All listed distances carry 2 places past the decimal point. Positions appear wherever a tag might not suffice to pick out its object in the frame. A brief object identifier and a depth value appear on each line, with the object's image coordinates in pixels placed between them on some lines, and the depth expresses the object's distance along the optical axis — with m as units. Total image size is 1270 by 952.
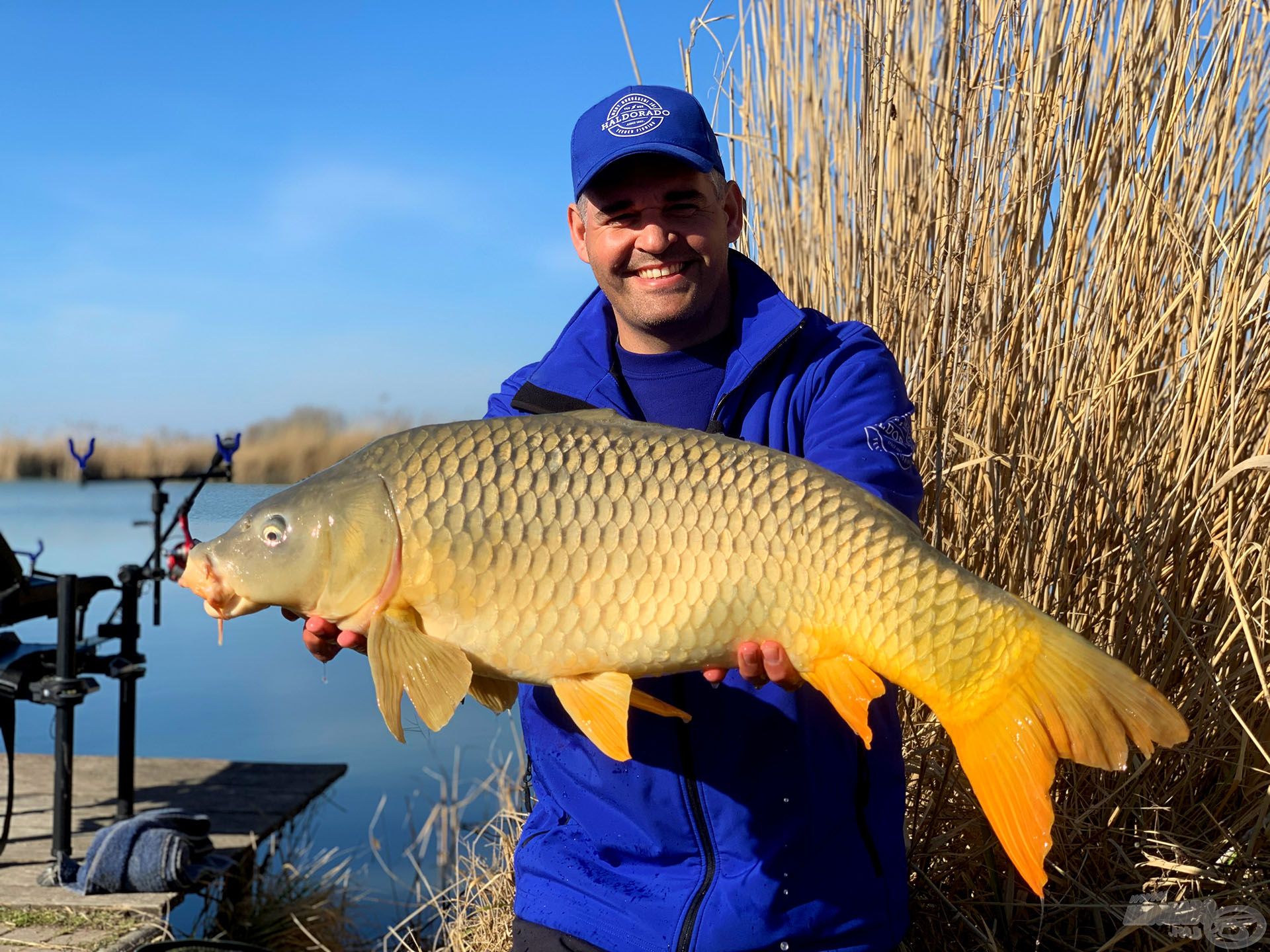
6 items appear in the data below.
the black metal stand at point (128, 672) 2.71
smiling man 1.16
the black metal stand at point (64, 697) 2.43
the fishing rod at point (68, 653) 2.45
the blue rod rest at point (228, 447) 2.42
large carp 0.97
